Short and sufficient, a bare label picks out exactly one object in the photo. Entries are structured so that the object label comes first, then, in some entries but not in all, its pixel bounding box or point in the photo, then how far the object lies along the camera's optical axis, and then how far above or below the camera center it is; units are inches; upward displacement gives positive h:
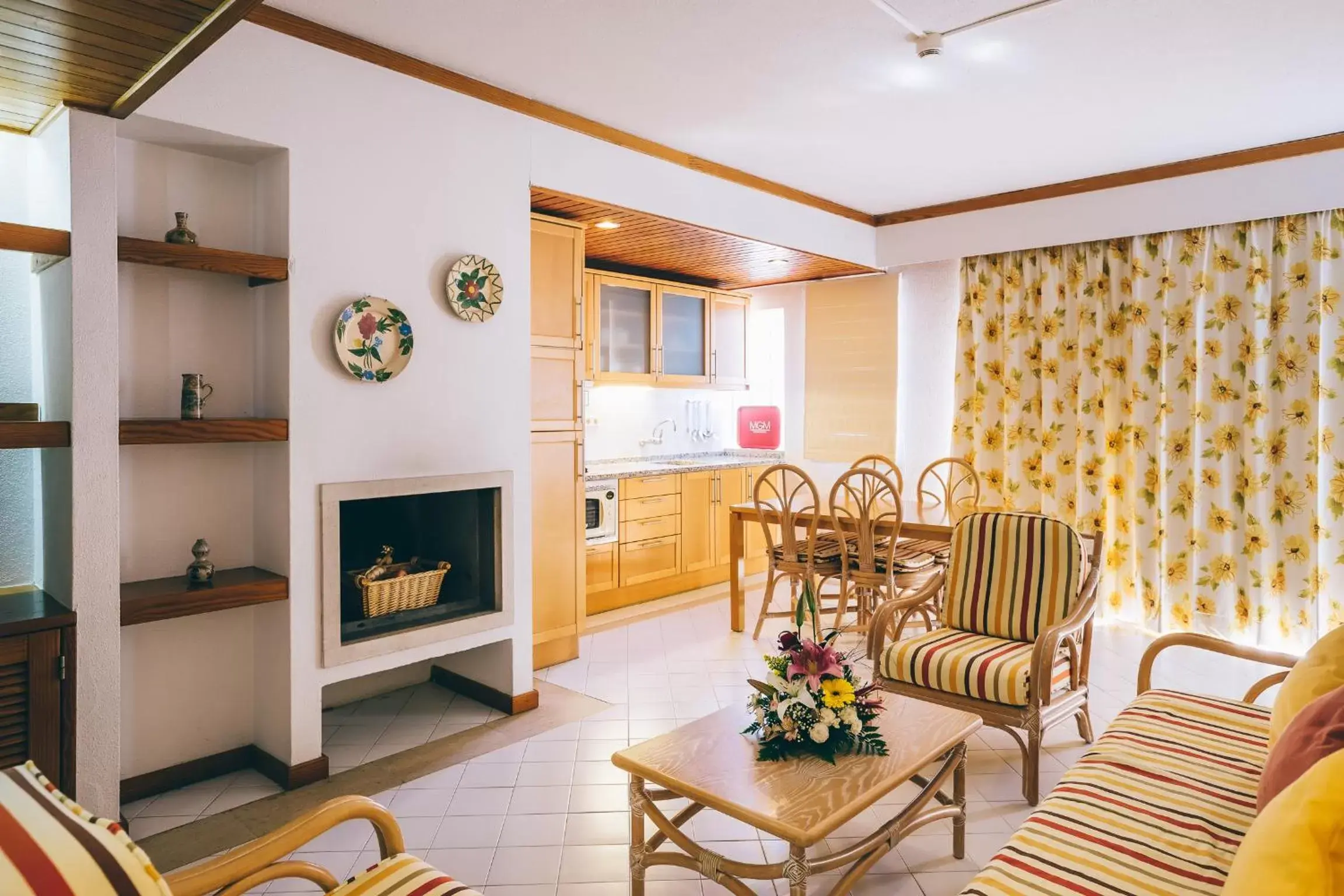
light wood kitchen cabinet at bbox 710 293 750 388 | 242.1 +27.3
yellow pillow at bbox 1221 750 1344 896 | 38.2 -20.0
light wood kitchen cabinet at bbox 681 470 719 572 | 216.2 -23.8
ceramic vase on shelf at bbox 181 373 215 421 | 102.0 +4.4
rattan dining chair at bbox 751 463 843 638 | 167.5 -25.4
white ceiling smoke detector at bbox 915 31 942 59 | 109.3 +52.2
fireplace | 111.7 -20.0
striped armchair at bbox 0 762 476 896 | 39.3 -21.7
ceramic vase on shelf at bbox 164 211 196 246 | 101.4 +24.6
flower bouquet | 79.4 -27.4
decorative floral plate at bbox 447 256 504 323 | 122.7 +21.9
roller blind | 225.5 +17.3
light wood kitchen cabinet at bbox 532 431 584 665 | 154.0 -21.9
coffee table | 68.4 -32.0
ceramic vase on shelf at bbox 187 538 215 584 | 104.2 -17.3
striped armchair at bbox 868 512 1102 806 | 102.7 -28.9
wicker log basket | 119.7 -23.1
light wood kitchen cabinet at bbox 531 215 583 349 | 150.4 +28.0
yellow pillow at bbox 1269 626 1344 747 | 66.6 -20.8
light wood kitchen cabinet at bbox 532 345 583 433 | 151.4 +8.0
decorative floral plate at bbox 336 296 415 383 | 110.3 +12.7
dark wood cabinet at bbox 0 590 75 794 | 81.0 -26.1
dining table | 152.7 -18.4
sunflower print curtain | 160.9 +4.0
